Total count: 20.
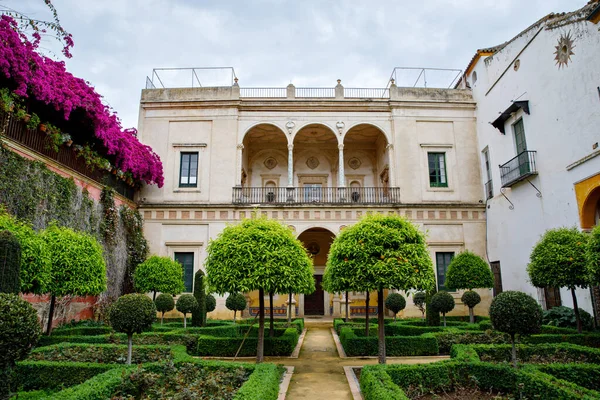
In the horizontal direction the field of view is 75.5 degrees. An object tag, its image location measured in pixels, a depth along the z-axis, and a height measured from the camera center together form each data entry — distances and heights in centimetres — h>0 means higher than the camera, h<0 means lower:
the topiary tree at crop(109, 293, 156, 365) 708 -57
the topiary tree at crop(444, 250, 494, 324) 1391 +29
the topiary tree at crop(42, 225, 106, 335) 910 +45
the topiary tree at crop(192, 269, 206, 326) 1221 -67
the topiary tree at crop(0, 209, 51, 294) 786 +52
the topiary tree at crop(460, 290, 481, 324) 1351 -56
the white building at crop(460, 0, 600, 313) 1175 +518
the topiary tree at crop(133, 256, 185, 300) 1407 +23
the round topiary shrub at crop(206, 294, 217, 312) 1494 -76
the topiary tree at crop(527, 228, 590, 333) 982 +52
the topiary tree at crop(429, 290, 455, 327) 1219 -63
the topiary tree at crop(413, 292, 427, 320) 1637 -73
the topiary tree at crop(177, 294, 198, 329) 1245 -65
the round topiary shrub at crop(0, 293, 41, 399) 447 -56
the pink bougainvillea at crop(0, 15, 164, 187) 942 +555
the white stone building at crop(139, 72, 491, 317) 1864 +571
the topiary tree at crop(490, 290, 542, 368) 670 -56
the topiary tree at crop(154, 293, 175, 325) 1334 -63
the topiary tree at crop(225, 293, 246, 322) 1472 -71
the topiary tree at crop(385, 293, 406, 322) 1417 -70
